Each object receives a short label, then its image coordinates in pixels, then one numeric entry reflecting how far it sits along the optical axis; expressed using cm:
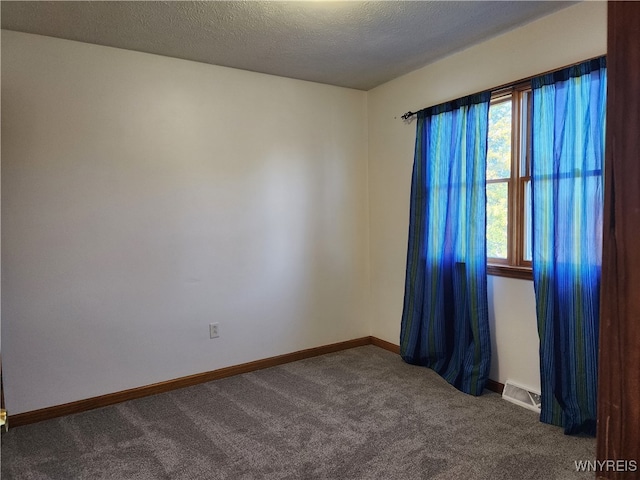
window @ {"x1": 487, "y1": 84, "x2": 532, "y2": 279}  279
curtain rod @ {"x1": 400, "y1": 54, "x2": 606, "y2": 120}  241
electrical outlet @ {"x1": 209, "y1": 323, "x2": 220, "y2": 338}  333
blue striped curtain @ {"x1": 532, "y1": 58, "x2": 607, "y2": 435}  233
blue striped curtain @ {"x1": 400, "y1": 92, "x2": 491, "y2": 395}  296
